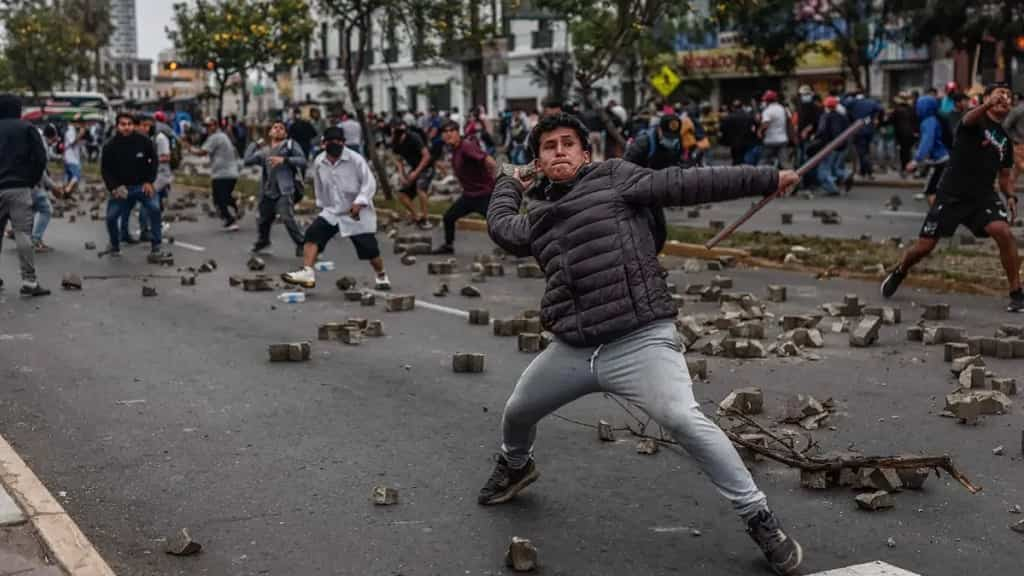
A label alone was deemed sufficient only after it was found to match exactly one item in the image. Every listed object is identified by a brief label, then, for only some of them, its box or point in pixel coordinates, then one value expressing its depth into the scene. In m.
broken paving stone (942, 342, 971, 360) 8.99
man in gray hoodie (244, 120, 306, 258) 16.47
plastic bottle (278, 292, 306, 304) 12.48
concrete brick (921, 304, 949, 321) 10.70
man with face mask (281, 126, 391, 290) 13.16
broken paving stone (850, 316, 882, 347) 9.62
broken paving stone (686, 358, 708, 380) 8.55
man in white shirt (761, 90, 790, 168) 25.47
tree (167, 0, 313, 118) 47.28
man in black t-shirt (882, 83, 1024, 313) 10.86
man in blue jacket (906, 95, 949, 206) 14.23
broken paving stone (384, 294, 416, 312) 11.79
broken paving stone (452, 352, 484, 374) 8.90
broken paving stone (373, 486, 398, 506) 5.95
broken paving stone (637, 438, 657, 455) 6.73
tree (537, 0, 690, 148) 19.95
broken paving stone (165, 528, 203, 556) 5.29
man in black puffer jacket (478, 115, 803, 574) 5.01
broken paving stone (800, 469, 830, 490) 6.01
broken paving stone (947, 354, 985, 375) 8.61
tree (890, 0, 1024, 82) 28.70
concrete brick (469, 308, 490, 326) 10.95
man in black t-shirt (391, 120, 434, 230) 19.73
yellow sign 29.16
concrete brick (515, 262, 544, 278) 13.97
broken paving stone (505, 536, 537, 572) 5.06
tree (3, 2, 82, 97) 63.97
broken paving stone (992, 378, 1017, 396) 7.89
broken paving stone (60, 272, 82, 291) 13.45
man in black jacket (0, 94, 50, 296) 12.62
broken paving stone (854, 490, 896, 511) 5.71
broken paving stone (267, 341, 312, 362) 9.34
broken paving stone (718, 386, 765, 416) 7.40
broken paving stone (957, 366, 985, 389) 8.04
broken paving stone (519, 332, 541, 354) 9.62
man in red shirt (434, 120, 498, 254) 16.19
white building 57.19
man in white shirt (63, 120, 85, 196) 28.81
